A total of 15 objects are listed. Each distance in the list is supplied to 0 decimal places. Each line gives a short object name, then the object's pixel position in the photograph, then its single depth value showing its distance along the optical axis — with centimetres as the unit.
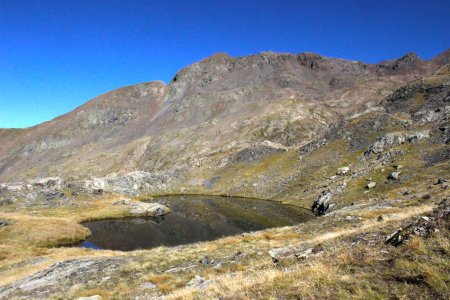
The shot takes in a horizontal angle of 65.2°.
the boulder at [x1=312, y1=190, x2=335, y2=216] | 7981
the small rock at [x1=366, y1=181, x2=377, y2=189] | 8047
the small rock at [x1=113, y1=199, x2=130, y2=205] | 10522
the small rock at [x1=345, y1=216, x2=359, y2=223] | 3771
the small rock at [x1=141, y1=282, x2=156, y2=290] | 2368
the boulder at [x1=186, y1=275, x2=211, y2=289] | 2079
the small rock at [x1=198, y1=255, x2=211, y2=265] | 2892
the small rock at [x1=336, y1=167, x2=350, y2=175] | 10112
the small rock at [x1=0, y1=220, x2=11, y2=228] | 7081
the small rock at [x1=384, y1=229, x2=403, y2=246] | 1655
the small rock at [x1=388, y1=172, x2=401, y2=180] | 7837
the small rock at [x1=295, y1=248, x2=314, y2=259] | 2158
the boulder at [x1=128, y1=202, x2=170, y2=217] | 9217
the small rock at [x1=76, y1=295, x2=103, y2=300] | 2212
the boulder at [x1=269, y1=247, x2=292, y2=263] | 2617
